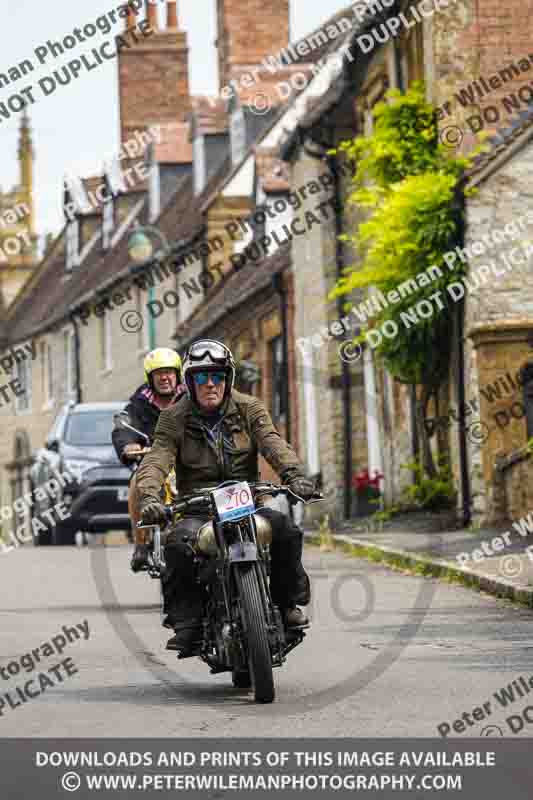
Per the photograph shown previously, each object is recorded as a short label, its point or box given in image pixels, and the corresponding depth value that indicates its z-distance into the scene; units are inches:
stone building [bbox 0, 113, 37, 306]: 3065.9
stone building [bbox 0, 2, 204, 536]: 1883.6
